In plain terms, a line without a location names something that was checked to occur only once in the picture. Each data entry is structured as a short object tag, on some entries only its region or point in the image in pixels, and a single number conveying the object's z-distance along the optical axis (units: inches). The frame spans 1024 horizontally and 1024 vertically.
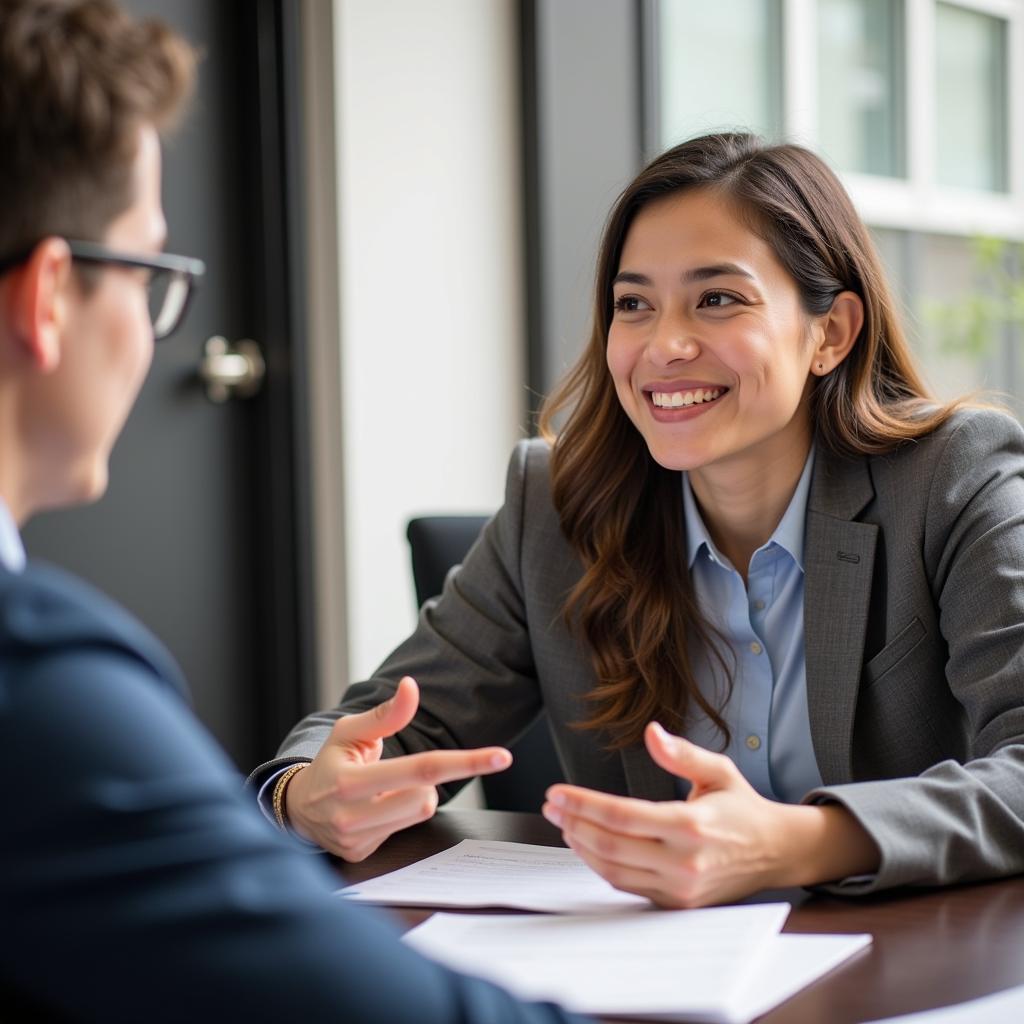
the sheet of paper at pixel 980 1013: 45.7
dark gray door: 91.0
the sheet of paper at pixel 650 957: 46.4
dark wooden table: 46.7
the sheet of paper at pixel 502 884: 51.6
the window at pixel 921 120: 115.4
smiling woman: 61.2
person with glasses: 33.4
